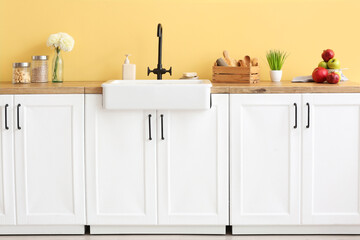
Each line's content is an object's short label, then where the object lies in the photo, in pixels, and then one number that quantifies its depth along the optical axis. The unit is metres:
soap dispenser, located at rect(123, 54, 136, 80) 3.92
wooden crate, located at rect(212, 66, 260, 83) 3.73
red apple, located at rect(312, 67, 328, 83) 3.73
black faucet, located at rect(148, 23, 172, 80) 3.88
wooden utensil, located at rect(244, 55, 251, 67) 3.90
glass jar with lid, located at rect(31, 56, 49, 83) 3.90
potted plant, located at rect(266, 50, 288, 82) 3.89
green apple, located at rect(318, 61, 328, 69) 3.83
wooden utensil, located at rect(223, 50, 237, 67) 3.87
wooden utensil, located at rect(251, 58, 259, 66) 3.87
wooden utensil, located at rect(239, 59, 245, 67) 3.83
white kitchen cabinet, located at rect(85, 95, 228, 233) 3.45
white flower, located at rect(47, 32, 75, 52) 3.93
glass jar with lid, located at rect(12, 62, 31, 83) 3.83
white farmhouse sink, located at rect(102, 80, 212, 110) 3.35
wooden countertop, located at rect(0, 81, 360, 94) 3.41
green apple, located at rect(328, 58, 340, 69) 3.77
